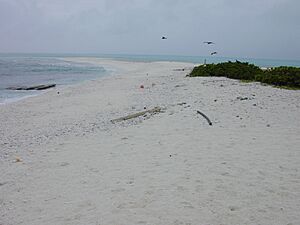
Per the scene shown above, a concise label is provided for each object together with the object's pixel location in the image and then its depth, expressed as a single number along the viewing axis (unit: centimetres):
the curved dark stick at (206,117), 946
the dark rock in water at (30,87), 2509
